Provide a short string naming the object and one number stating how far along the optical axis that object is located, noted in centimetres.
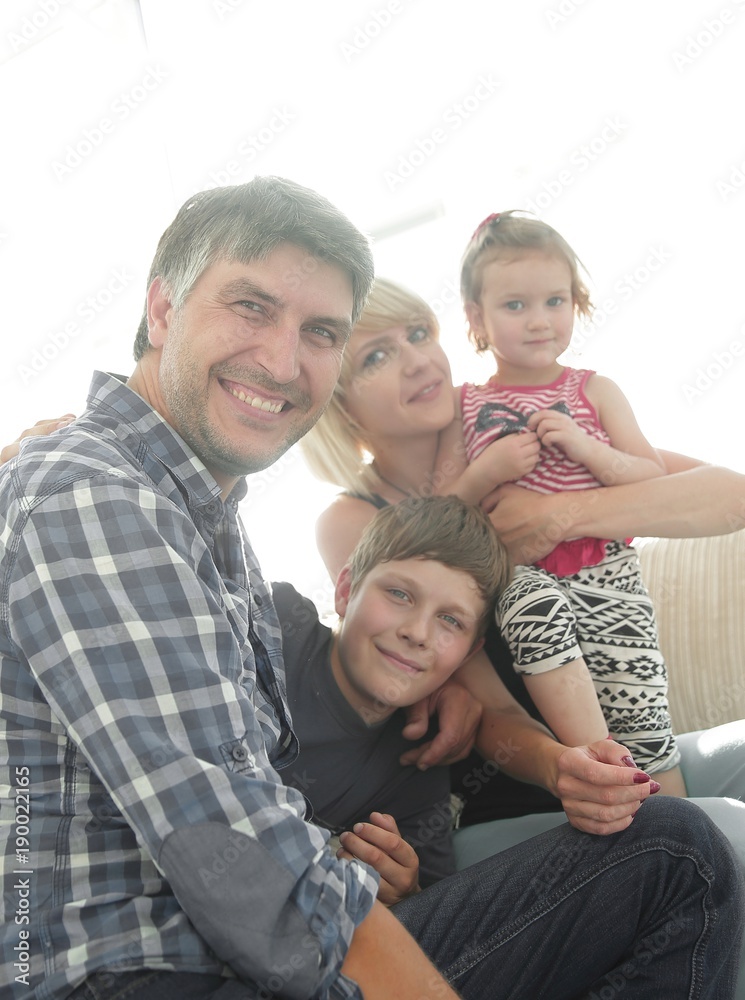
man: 69
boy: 125
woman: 146
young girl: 136
